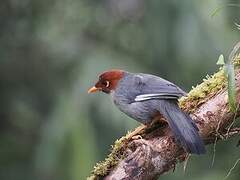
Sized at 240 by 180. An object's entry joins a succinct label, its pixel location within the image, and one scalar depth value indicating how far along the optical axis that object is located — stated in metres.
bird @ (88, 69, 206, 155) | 8.52
